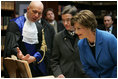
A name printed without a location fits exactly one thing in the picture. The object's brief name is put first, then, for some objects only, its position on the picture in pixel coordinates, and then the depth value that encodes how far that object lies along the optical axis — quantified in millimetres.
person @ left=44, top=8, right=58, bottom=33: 4149
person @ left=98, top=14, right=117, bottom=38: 4645
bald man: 2508
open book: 1798
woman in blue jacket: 1774
